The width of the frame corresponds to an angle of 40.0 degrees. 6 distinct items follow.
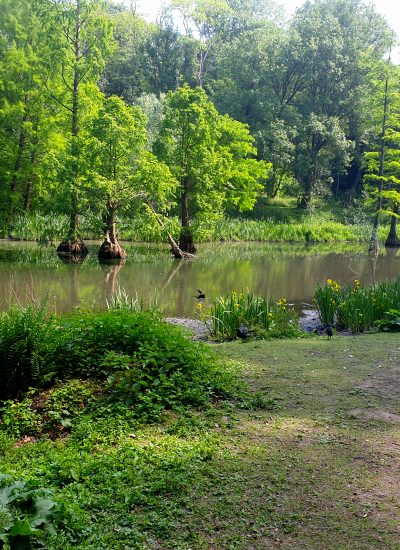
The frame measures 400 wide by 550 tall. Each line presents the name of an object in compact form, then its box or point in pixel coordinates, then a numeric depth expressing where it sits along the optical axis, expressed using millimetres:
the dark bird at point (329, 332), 8344
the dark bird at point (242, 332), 8161
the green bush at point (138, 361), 4742
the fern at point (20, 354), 4832
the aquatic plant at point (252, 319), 8656
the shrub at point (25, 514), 2412
